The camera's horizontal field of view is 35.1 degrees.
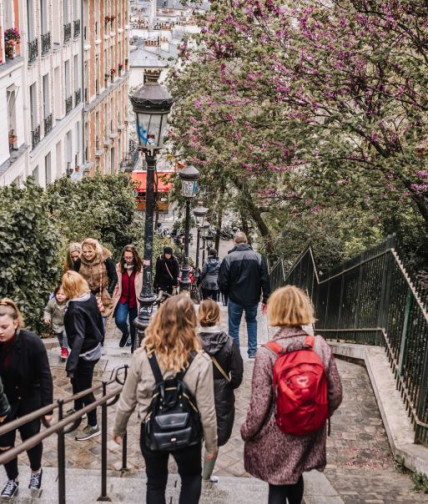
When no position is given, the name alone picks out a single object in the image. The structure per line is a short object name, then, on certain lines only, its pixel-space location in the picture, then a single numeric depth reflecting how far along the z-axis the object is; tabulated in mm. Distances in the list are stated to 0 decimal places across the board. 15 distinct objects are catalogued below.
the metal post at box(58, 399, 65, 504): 4254
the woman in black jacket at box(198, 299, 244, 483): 4758
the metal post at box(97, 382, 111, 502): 4758
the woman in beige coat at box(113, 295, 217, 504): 3756
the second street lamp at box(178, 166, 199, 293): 13398
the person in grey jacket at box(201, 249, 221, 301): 15188
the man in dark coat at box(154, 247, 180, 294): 11891
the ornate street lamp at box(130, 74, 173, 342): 6848
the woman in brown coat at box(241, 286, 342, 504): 3830
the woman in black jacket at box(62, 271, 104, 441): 5895
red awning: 44838
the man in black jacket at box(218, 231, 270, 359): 8562
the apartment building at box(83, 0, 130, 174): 33719
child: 8039
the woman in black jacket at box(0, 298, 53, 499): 4598
